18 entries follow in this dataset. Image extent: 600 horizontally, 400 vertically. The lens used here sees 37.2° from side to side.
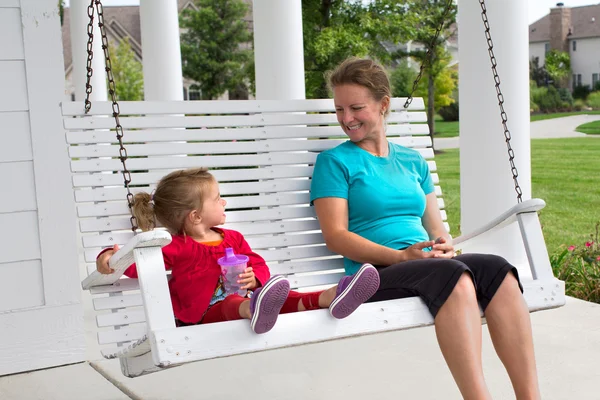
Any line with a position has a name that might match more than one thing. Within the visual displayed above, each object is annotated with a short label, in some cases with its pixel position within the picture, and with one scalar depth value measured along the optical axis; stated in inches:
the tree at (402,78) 1002.1
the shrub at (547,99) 715.4
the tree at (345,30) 800.3
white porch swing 96.0
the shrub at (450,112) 1054.7
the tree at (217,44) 1273.4
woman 100.3
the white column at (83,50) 416.5
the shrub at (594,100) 672.4
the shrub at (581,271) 204.4
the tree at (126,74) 1236.5
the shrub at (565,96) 720.7
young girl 109.5
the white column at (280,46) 217.5
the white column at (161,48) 302.7
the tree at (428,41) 947.3
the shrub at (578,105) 708.7
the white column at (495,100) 181.5
